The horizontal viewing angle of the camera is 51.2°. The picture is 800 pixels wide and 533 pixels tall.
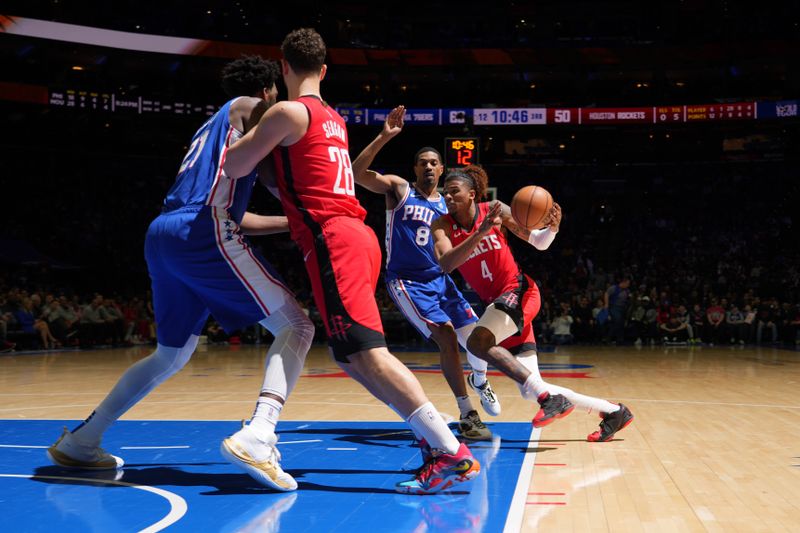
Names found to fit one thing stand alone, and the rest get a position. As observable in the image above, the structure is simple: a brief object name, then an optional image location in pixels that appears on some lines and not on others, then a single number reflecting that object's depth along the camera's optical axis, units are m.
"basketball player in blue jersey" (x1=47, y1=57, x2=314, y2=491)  3.94
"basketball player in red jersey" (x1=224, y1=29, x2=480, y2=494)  3.72
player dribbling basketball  5.28
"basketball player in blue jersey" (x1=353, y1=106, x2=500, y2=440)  5.95
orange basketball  5.26
